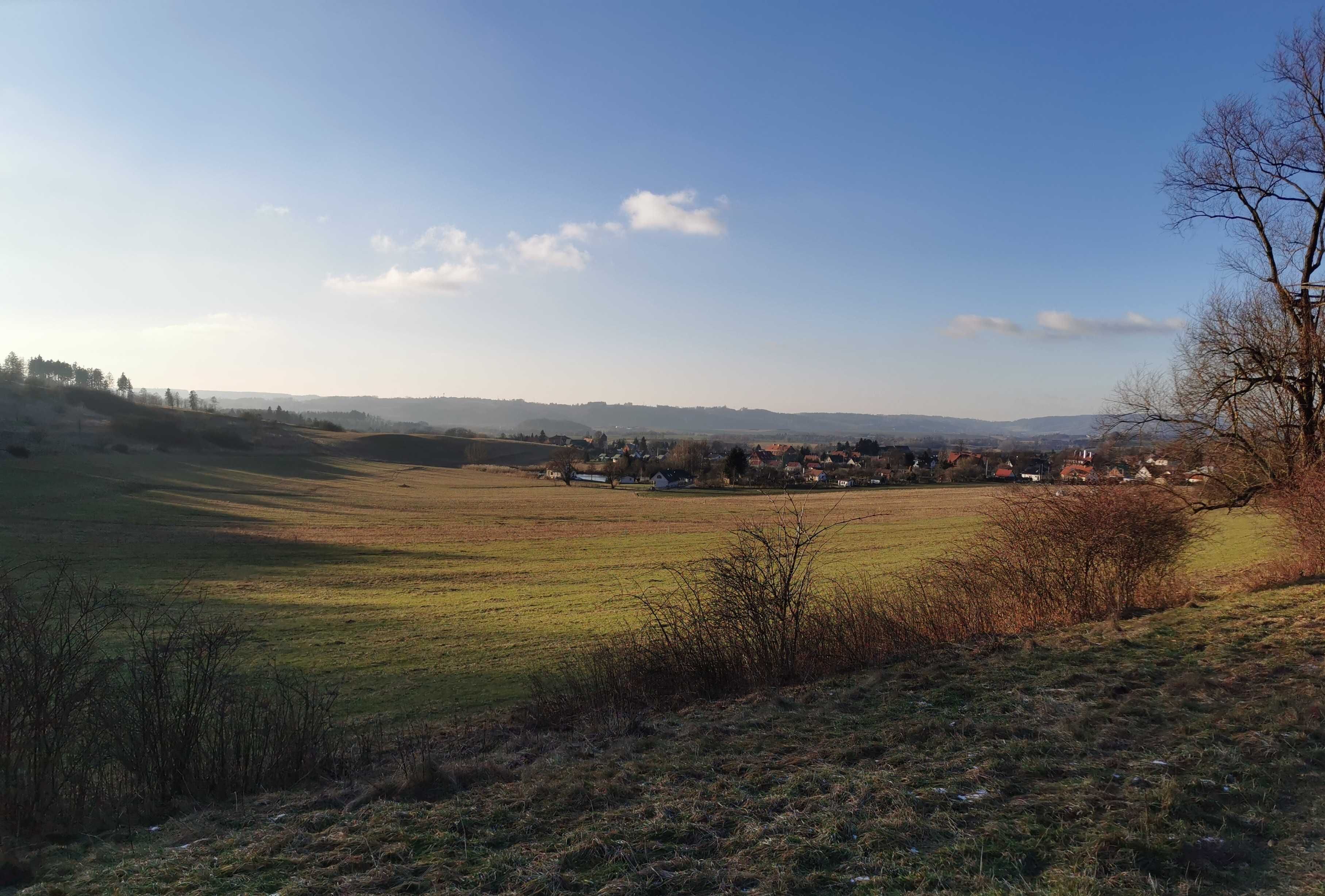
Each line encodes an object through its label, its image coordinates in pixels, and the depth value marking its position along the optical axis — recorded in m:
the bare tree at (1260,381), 14.35
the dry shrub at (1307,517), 13.45
